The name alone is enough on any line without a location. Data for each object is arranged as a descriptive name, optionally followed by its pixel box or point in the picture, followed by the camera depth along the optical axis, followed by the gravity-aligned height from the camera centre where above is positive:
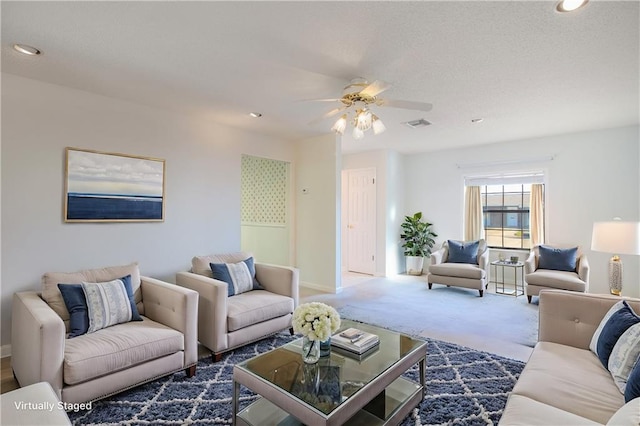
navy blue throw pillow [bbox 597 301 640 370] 1.69 -0.59
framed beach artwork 3.06 +0.27
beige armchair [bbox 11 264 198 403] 1.86 -0.84
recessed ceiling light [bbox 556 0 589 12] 1.81 +1.23
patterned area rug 1.91 -1.21
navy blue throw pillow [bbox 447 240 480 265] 5.19 -0.55
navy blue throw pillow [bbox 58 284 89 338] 2.24 -0.67
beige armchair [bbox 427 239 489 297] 4.82 -0.84
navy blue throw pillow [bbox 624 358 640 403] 1.28 -0.67
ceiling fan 2.48 +0.91
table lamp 2.54 -0.16
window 5.70 +0.07
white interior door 6.53 -0.08
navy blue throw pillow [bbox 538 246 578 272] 4.47 -0.56
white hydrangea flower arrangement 1.84 -0.61
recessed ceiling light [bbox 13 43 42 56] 2.30 +1.20
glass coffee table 1.50 -0.86
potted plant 6.39 -0.47
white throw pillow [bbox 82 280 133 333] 2.31 -0.67
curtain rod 5.21 +0.99
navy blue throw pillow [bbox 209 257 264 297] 3.16 -0.61
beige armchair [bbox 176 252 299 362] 2.67 -0.82
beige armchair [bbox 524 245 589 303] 3.99 -0.75
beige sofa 1.33 -0.80
